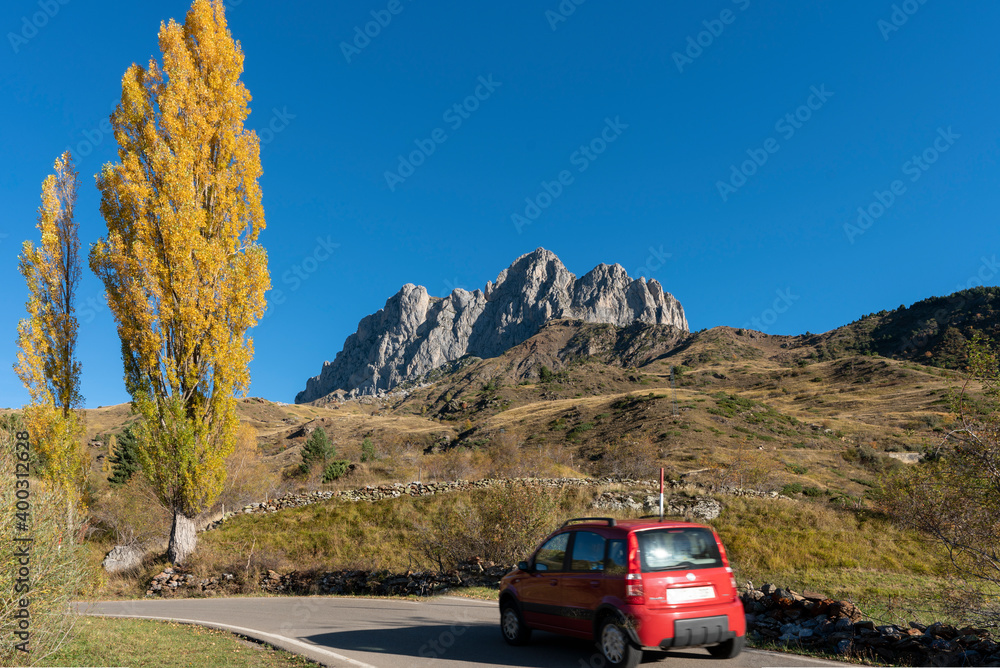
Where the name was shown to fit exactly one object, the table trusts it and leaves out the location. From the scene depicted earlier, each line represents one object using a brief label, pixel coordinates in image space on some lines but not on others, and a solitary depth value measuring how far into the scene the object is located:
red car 5.96
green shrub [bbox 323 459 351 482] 37.84
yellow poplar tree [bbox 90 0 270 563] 16.77
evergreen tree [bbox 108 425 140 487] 34.25
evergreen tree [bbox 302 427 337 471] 42.47
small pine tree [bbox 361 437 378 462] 46.31
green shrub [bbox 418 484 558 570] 14.67
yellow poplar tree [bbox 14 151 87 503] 18.97
